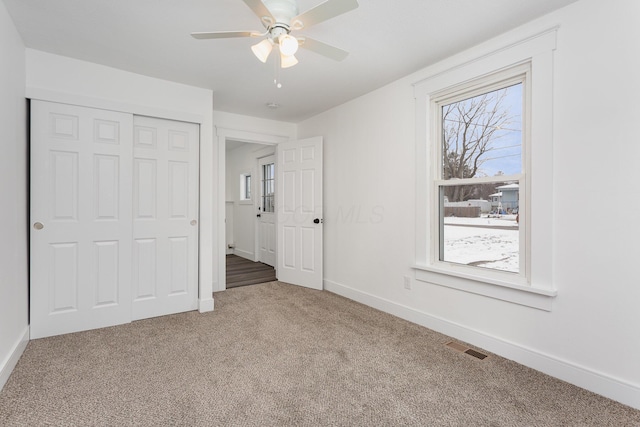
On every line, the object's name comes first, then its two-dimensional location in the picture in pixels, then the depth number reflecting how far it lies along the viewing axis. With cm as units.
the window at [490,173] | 212
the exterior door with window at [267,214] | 571
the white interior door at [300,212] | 420
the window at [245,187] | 663
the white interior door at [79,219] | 260
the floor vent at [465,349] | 234
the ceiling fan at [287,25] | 157
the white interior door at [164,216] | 305
